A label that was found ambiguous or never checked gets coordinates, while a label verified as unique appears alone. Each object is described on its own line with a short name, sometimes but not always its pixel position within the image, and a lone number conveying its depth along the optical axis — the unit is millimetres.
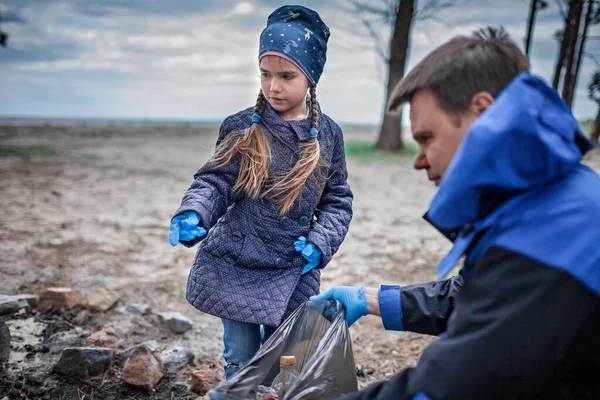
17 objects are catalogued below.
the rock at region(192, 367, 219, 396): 2430
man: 1042
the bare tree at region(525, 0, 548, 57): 12602
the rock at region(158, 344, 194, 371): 2689
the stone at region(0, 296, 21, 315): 3008
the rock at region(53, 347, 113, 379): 2451
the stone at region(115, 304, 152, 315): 3338
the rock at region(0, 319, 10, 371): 2500
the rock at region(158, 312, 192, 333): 3146
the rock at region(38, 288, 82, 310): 3203
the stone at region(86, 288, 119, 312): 3277
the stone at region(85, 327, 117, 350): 2775
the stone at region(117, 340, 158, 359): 2682
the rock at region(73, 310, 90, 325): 3115
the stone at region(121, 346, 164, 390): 2398
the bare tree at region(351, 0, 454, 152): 12578
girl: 2049
